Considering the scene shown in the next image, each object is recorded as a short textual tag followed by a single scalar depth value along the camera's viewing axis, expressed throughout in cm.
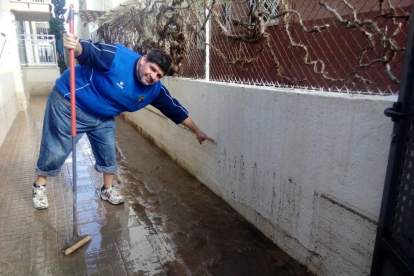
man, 276
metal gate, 148
